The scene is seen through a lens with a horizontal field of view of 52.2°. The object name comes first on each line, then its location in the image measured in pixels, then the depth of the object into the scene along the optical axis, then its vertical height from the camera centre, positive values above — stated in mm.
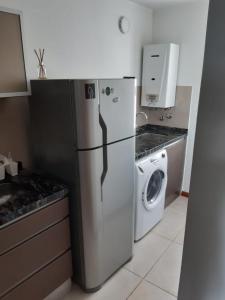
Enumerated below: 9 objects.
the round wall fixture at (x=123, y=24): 2482 +568
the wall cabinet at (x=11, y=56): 1387 +132
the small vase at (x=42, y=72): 1754 +45
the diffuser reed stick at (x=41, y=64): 1761 +103
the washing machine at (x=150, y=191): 2184 -1138
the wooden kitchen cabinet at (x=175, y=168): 2791 -1104
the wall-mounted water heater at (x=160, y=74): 2721 +54
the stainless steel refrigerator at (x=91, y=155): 1466 -526
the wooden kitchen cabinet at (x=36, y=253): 1300 -1053
